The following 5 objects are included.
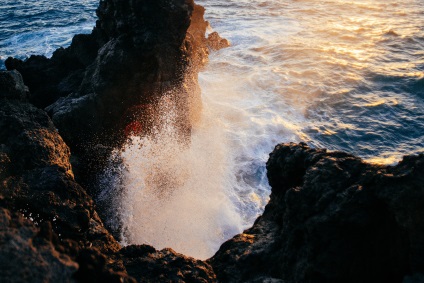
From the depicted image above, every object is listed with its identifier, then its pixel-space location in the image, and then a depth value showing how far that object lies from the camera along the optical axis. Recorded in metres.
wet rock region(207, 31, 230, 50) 19.75
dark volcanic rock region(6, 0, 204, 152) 8.62
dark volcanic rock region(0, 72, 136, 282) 2.68
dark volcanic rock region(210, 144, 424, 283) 3.50
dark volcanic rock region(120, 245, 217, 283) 4.00
